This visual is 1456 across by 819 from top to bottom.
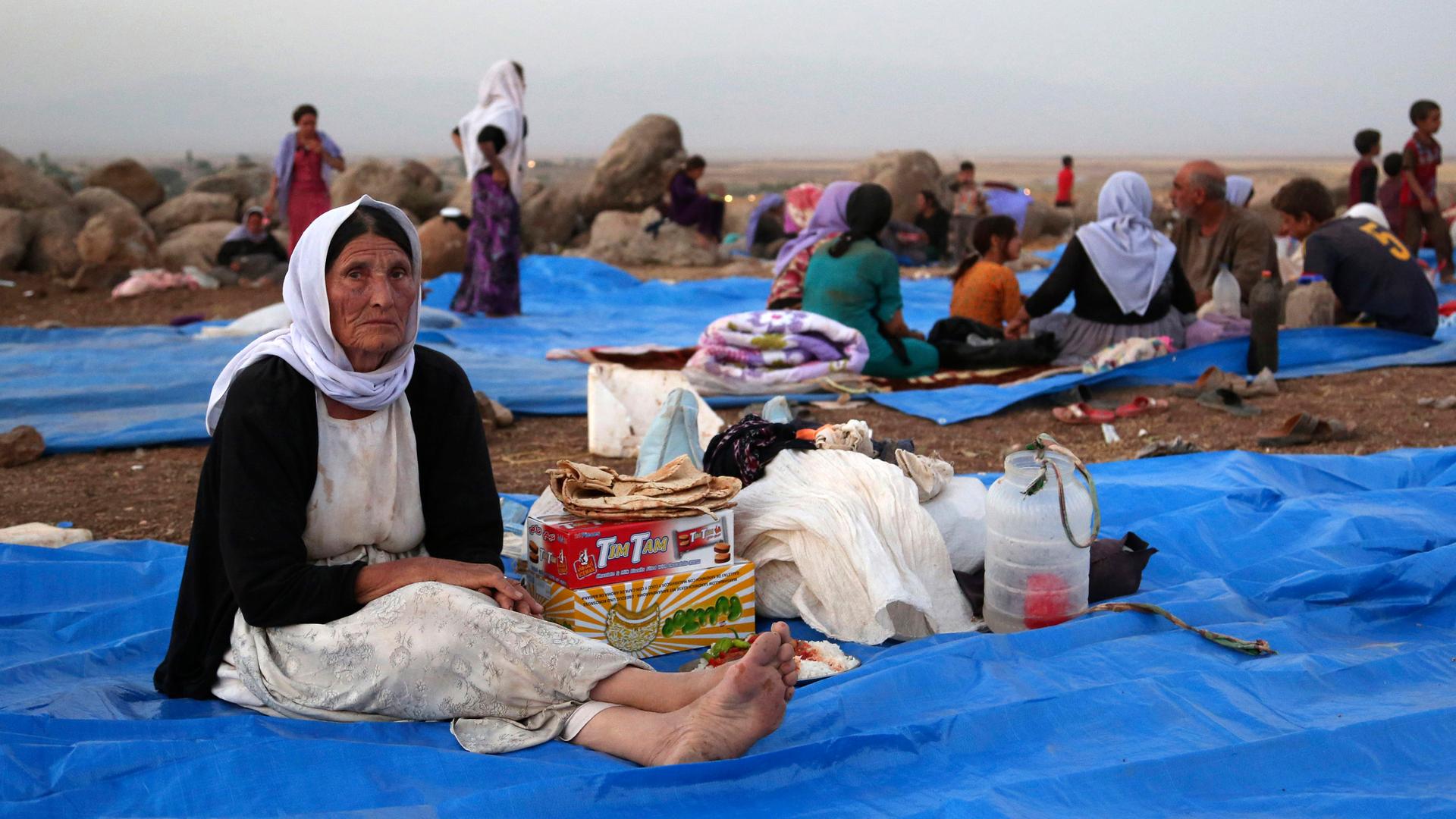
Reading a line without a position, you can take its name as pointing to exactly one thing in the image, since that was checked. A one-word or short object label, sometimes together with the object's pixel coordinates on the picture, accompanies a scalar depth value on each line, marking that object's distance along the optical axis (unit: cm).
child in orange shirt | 701
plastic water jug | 295
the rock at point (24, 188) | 1354
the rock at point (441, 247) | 1227
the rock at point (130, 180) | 1603
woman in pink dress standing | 962
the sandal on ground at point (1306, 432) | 498
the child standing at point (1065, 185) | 1986
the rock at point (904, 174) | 1781
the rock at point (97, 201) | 1406
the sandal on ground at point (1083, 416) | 559
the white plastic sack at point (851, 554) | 299
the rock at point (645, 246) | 1509
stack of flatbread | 292
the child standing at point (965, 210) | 1594
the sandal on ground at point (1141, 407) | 565
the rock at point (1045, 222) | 1838
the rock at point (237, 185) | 1777
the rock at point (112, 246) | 1173
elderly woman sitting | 234
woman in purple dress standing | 975
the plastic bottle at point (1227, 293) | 692
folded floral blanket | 619
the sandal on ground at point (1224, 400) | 561
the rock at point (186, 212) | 1539
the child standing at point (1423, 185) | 1052
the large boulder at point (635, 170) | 1770
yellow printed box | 289
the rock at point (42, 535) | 381
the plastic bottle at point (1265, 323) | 605
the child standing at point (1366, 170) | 1118
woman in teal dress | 647
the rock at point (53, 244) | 1209
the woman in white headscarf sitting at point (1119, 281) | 638
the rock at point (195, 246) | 1348
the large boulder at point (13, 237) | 1210
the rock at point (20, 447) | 507
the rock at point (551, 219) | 1720
